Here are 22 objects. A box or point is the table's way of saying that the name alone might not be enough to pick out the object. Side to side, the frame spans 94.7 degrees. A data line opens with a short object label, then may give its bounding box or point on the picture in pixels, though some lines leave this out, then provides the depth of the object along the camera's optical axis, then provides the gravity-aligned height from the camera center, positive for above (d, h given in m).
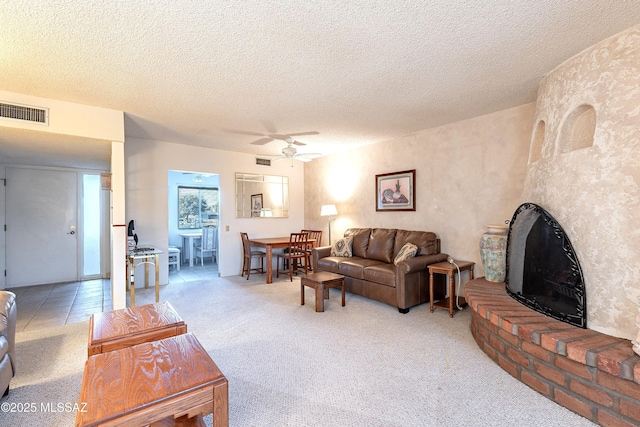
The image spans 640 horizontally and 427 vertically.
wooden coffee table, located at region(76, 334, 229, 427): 1.20 -0.80
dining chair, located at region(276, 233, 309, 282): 5.44 -0.73
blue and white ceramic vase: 3.14 -0.45
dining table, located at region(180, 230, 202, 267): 7.04 -0.71
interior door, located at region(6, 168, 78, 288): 5.14 -0.26
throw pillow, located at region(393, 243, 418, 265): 3.90 -0.55
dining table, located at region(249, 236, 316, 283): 5.22 -0.59
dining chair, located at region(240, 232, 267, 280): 5.62 -0.83
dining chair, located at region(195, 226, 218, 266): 7.08 -0.73
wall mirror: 6.02 +0.34
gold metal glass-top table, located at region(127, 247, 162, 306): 3.79 -0.60
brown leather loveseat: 3.64 -0.77
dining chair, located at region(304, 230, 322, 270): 6.02 -0.54
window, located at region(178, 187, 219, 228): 7.74 +0.13
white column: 3.52 -0.22
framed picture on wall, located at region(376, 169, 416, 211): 4.65 +0.33
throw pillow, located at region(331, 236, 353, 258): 4.99 -0.63
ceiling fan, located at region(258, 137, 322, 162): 4.55 +0.93
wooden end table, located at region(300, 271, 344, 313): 3.63 -0.91
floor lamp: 5.69 +0.03
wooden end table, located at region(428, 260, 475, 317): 3.47 -0.78
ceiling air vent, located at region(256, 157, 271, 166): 6.21 +1.06
